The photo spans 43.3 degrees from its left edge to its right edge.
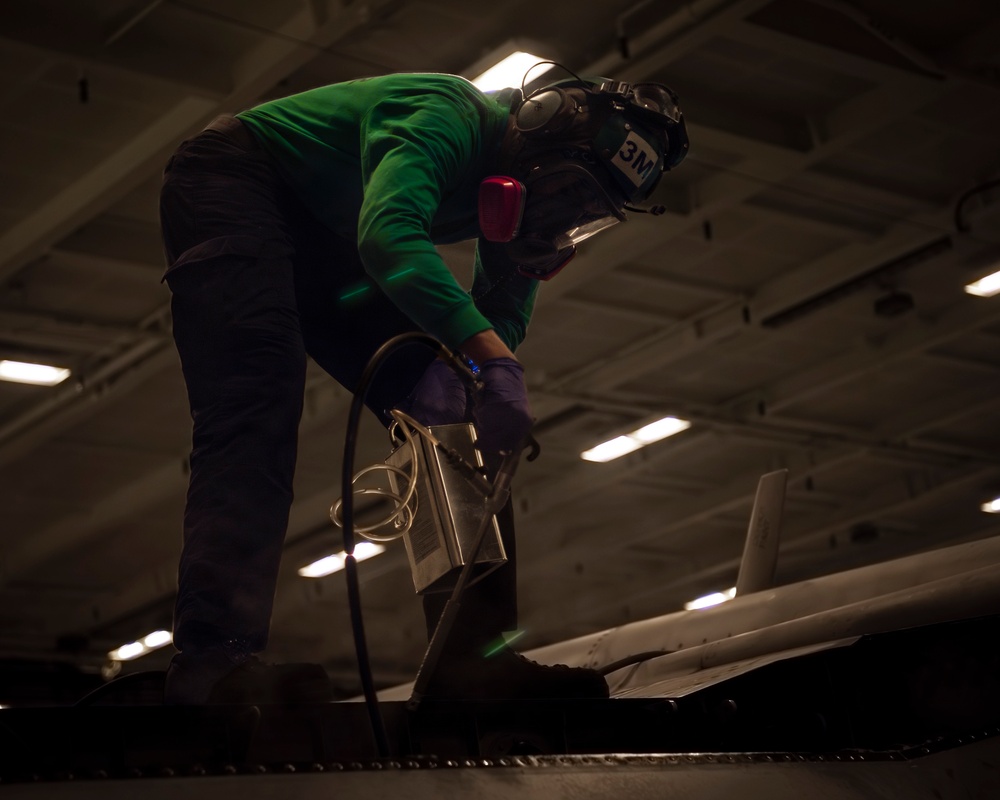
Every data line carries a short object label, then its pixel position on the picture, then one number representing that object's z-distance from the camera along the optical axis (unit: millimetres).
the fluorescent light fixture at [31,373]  12062
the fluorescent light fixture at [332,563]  17875
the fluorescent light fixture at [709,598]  21531
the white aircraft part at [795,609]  3320
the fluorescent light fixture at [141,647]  20609
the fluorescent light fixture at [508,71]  8328
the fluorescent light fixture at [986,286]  12320
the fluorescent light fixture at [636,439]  15070
